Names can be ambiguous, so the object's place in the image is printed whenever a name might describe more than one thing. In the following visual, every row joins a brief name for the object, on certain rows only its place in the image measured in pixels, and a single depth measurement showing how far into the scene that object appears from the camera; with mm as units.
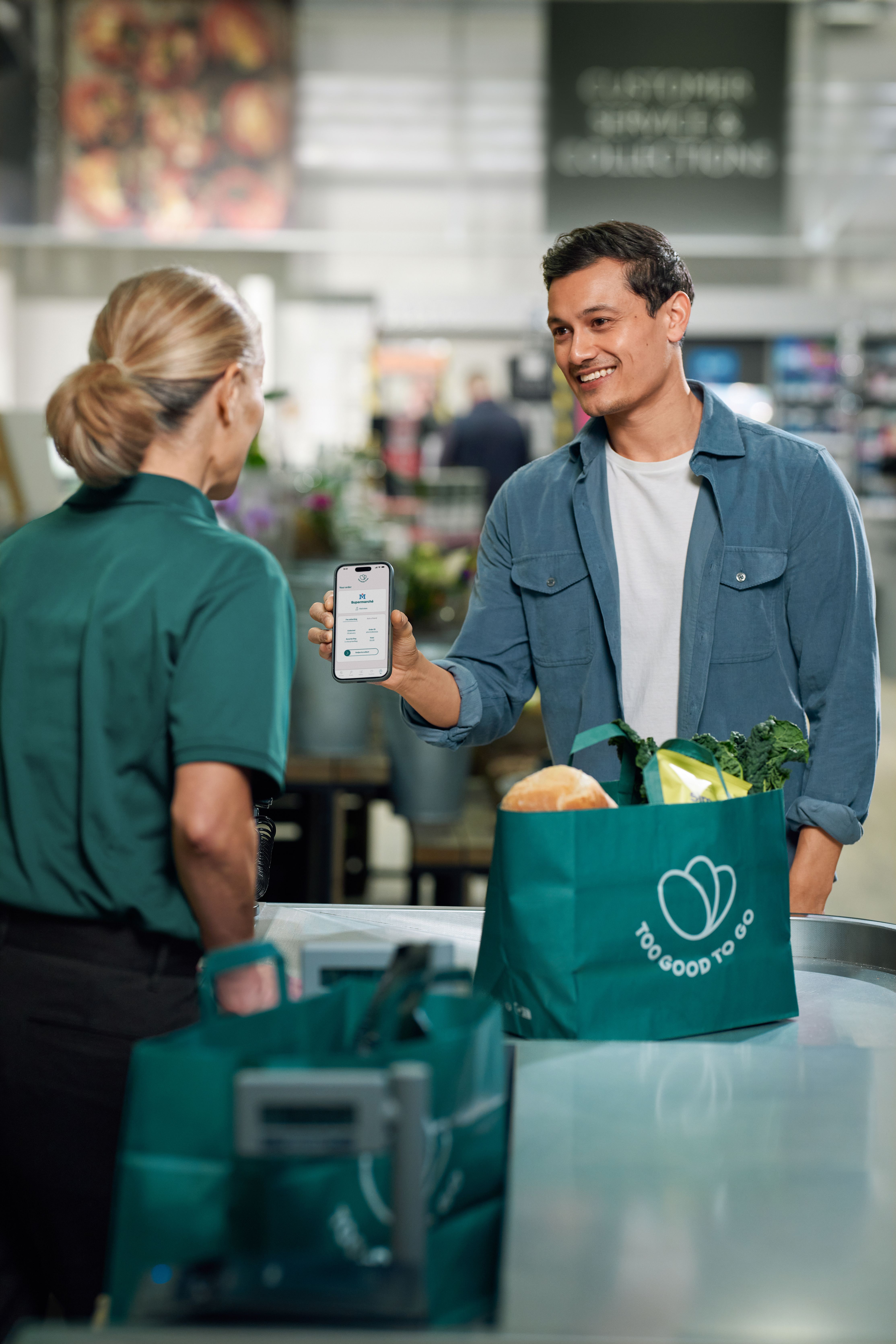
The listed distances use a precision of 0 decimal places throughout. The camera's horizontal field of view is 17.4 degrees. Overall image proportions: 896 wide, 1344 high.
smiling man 3584
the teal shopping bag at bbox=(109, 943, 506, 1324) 2556
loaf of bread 3051
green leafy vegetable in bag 3161
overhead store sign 12429
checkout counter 2542
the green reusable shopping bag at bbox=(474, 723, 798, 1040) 3015
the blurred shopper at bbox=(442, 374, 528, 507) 14563
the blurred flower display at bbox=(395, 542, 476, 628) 5998
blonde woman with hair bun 3070
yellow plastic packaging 3082
